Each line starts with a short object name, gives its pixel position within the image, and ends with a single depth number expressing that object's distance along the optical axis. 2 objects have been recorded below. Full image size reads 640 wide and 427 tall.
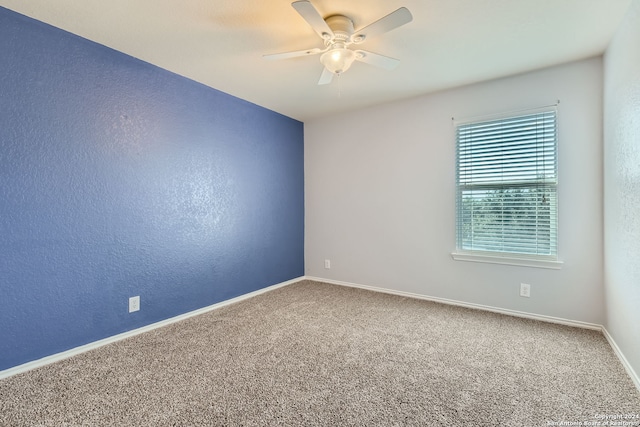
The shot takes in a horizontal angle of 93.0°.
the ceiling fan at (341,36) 1.64
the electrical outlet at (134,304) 2.50
